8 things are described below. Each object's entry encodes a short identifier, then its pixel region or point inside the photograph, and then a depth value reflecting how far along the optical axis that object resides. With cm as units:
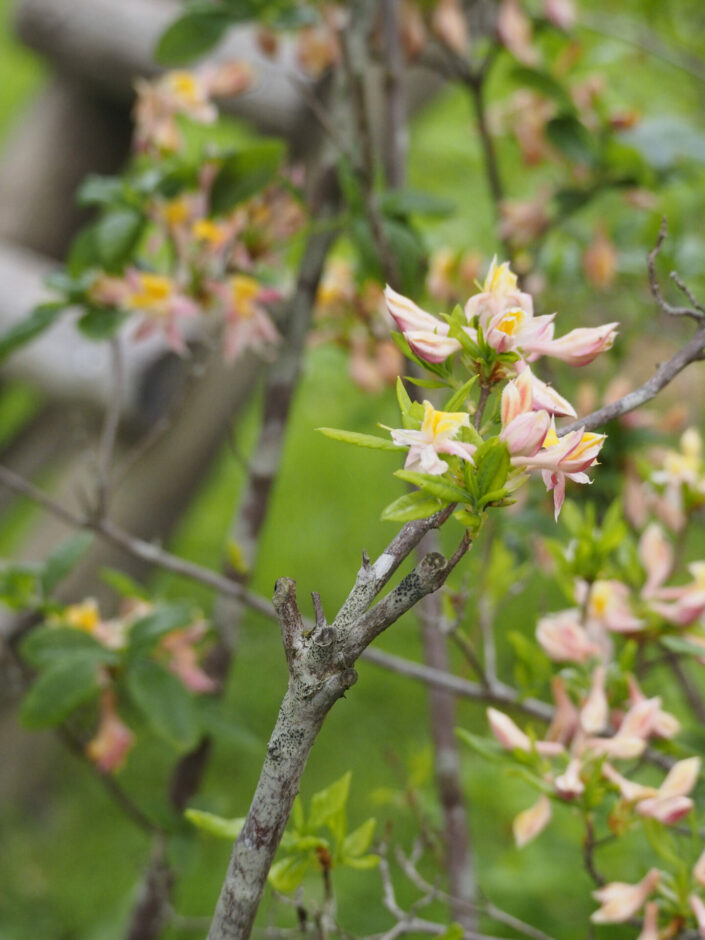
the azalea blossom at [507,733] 281
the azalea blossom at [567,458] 263
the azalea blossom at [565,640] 286
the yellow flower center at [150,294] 320
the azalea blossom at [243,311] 328
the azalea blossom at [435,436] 263
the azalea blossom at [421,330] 266
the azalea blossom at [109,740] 355
